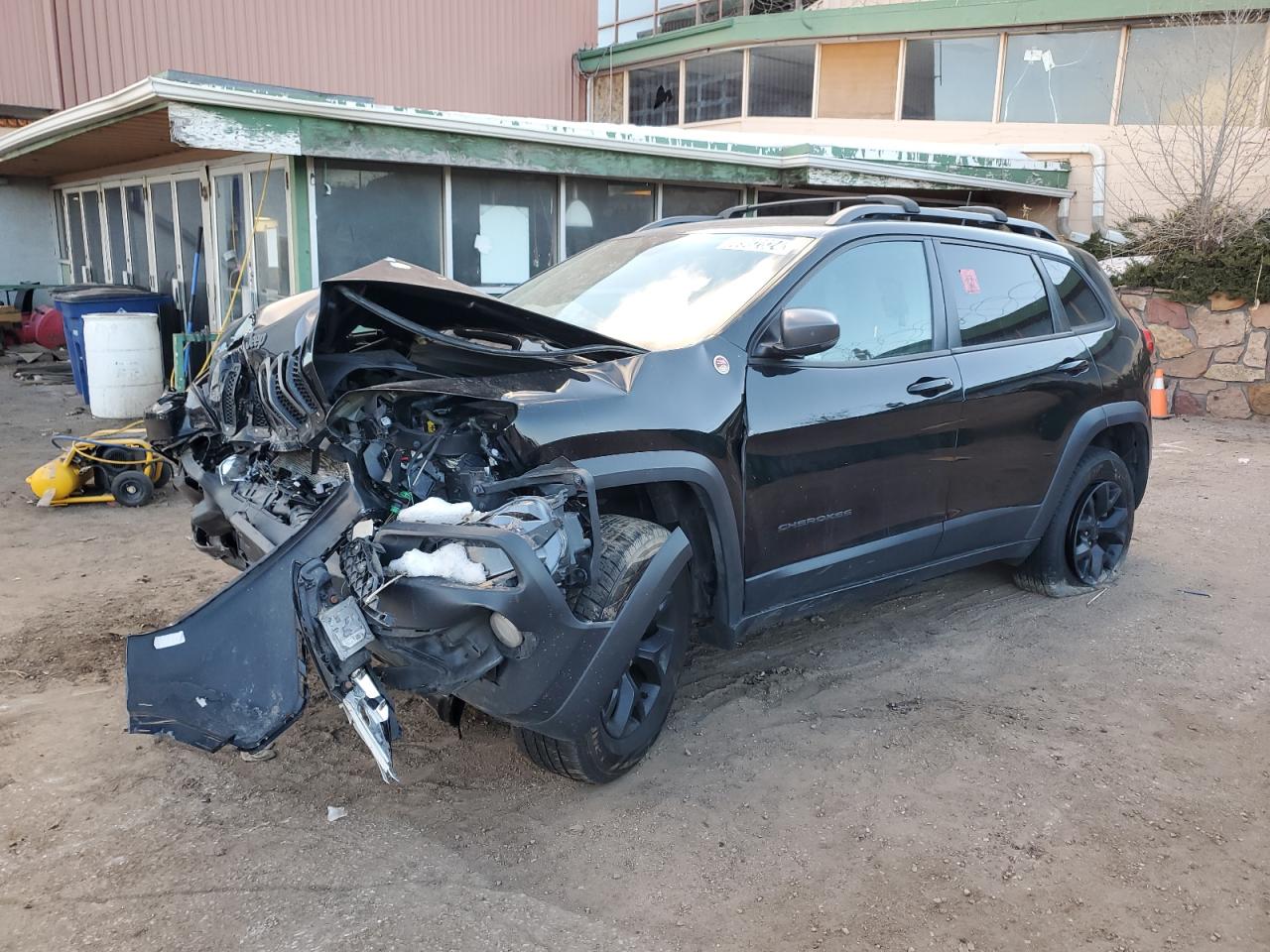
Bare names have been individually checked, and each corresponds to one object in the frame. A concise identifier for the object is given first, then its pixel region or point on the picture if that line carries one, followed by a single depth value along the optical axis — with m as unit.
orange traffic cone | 11.38
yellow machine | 6.43
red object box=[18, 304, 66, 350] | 13.81
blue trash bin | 10.24
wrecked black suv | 2.64
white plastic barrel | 9.47
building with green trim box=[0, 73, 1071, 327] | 7.84
